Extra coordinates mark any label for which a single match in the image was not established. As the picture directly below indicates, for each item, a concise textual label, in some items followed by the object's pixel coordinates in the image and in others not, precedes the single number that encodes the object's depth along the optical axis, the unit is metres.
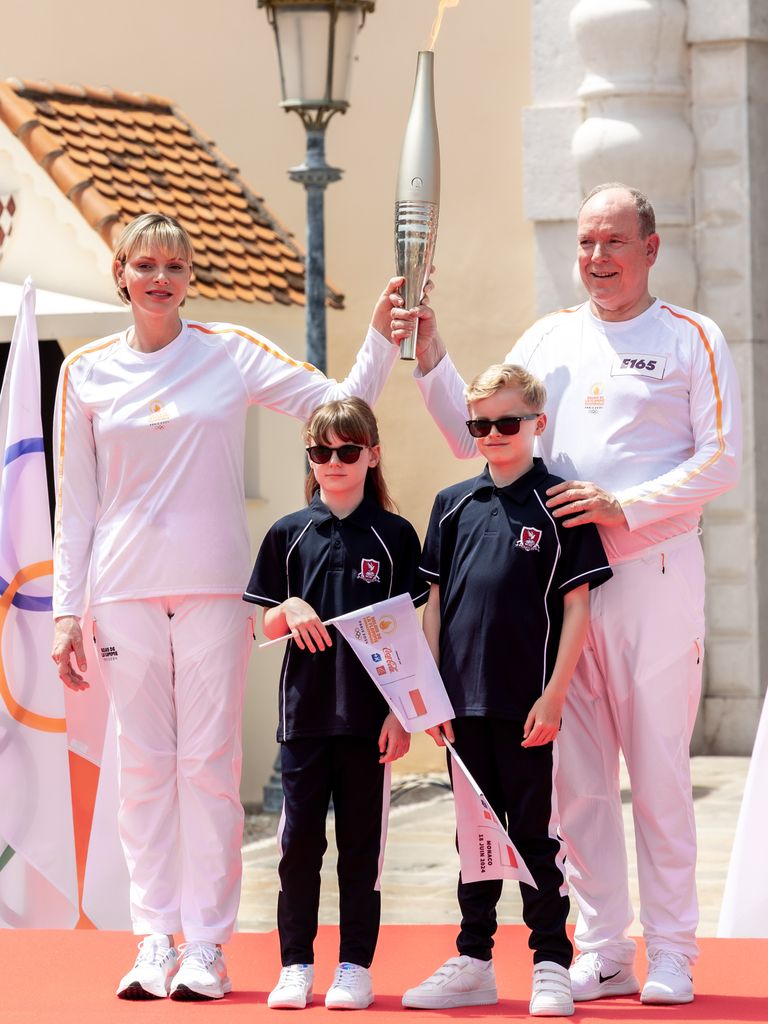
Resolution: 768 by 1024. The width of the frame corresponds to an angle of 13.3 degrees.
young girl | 7.44
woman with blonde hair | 7.80
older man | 7.61
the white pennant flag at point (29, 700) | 10.75
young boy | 7.30
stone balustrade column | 16.25
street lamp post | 14.54
